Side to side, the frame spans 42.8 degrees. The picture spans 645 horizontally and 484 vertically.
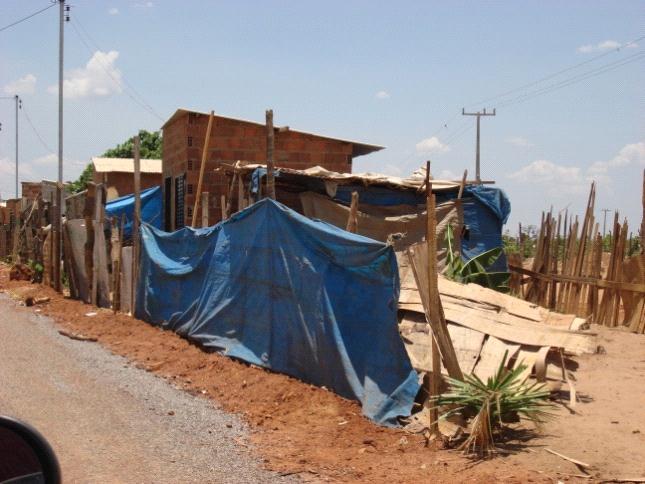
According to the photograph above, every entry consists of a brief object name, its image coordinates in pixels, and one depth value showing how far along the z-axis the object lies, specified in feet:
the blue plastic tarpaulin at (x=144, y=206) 79.56
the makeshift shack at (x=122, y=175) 93.45
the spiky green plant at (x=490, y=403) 21.74
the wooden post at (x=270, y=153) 35.53
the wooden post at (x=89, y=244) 58.03
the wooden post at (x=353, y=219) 31.37
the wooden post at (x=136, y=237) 50.55
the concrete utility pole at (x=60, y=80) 99.25
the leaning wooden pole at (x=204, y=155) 51.49
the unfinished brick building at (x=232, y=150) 55.06
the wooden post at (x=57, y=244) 66.43
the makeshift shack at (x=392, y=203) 46.47
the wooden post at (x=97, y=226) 56.75
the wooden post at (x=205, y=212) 46.05
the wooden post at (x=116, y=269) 52.54
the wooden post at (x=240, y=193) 45.38
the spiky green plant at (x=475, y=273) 39.91
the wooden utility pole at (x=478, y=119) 155.39
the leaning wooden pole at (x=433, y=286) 23.44
